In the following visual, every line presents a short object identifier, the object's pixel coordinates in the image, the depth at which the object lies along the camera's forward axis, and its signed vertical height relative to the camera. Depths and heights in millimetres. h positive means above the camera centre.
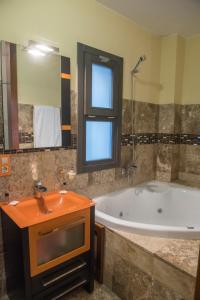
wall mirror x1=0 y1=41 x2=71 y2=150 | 1548 +257
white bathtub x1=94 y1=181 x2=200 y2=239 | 2439 -928
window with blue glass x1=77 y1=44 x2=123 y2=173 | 2041 +234
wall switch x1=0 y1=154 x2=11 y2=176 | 1553 -278
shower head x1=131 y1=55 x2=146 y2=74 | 2491 +774
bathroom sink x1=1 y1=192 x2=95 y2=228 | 1309 -581
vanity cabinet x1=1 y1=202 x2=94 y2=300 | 1279 -883
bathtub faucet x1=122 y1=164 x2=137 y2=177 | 2570 -491
